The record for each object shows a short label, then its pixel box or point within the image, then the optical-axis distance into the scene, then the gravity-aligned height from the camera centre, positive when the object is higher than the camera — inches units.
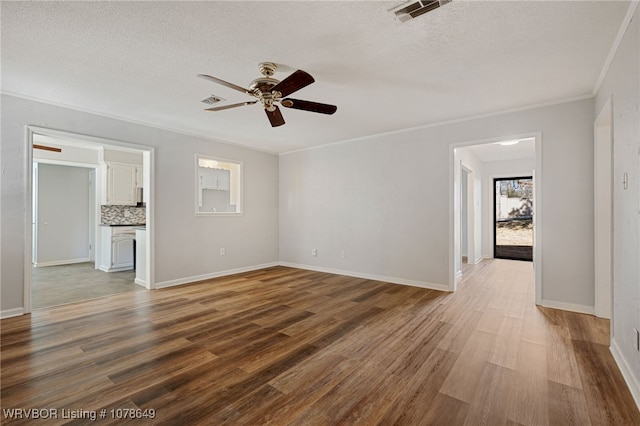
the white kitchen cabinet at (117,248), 233.9 -29.5
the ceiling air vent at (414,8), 72.5 +53.0
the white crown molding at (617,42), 74.2 +52.8
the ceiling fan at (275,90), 90.4 +41.8
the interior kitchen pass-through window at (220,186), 231.7 +23.2
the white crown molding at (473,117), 137.0 +53.9
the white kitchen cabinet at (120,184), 243.8 +24.7
